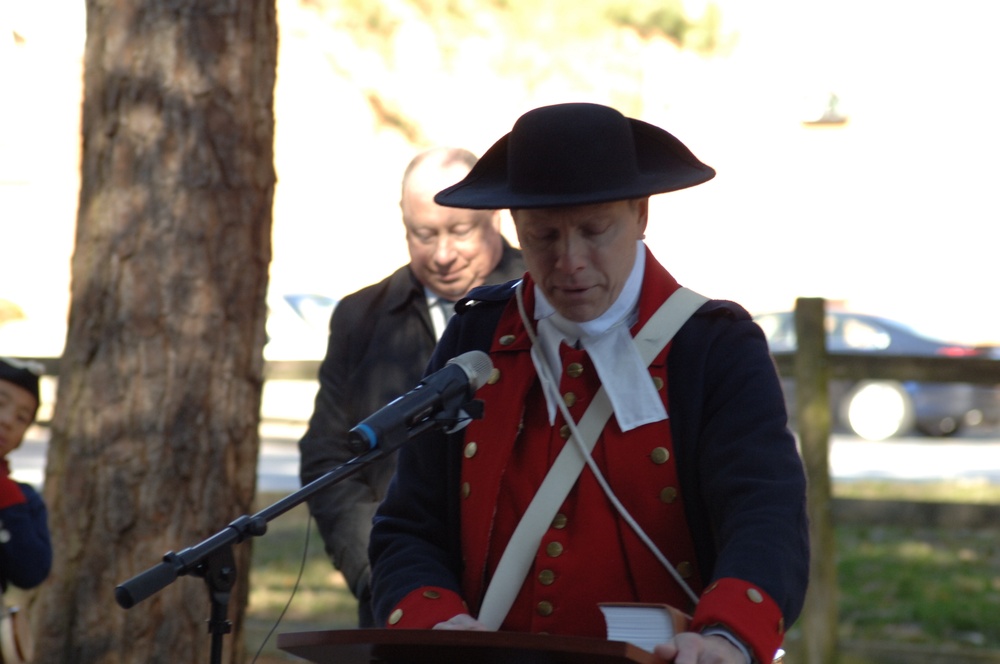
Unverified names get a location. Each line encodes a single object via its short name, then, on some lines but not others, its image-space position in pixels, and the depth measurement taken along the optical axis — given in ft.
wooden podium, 14.62
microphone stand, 16.46
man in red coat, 17.81
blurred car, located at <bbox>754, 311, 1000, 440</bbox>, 132.36
